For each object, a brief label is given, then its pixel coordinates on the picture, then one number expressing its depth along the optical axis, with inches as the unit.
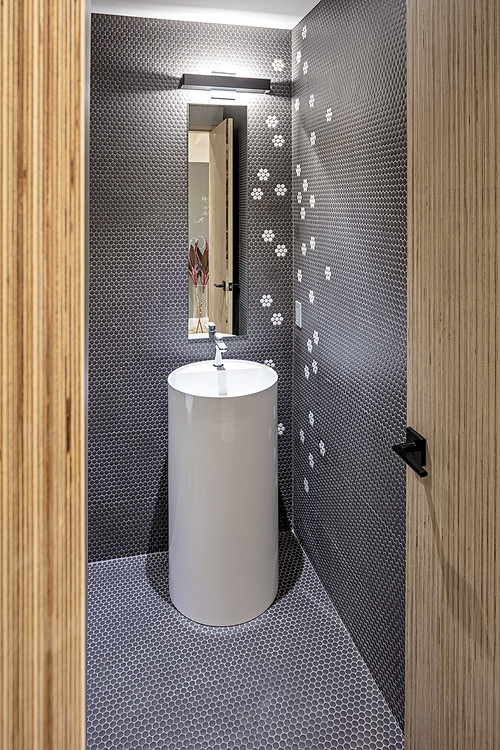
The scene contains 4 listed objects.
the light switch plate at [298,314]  106.0
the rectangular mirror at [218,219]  102.3
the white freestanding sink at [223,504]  87.5
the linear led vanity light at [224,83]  96.5
